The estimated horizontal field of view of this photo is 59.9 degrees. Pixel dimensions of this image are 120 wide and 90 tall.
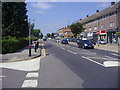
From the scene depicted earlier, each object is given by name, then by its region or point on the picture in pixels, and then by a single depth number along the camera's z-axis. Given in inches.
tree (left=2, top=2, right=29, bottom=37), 630.9
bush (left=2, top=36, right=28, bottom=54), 462.6
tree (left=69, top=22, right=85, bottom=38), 1547.5
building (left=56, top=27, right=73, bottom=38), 2985.8
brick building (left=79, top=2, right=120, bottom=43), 1096.0
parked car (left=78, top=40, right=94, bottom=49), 694.3
